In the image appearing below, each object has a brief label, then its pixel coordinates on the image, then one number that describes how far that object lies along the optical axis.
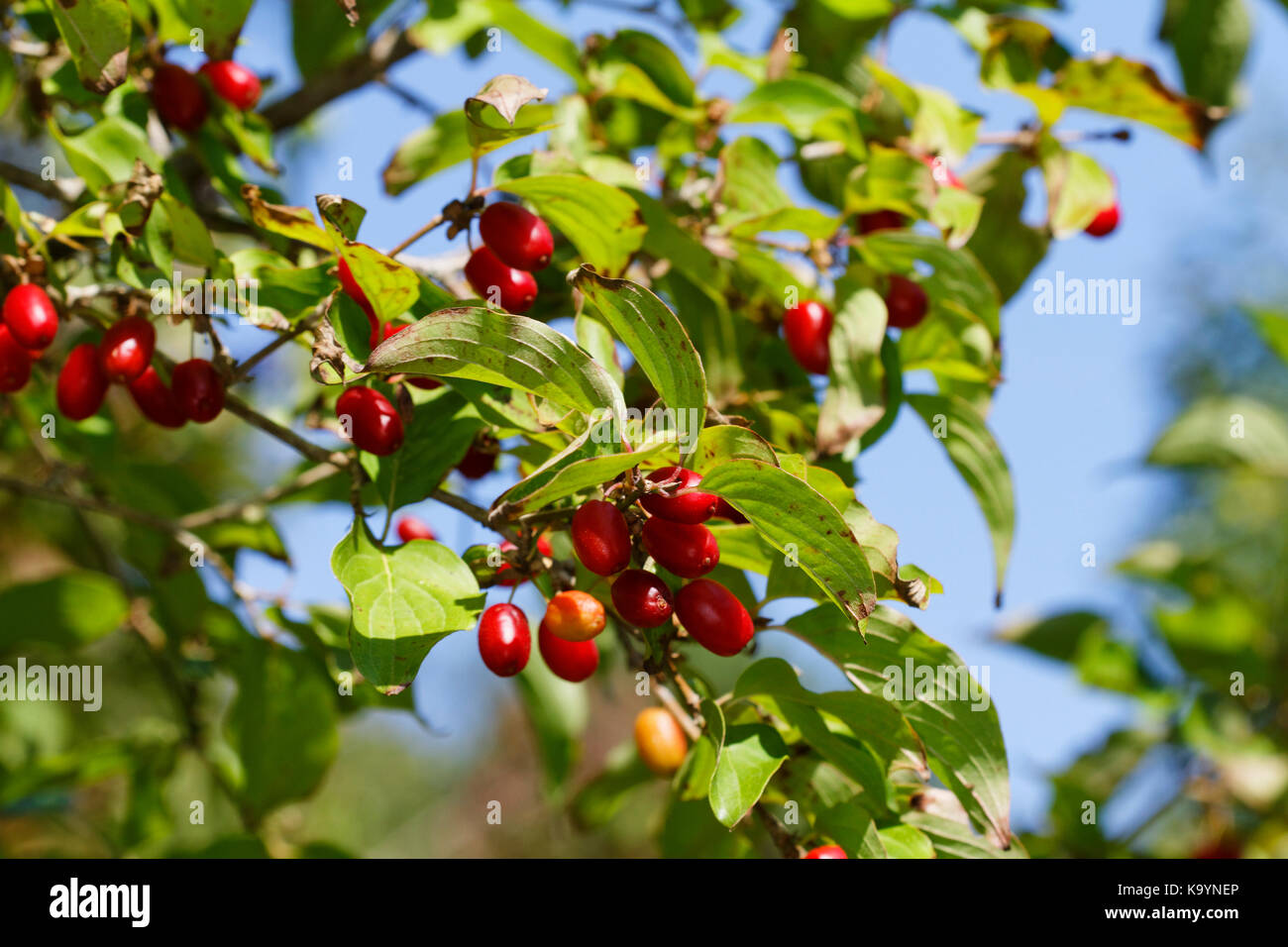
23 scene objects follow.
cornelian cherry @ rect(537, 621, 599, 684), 0.59
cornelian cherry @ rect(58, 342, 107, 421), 0.64
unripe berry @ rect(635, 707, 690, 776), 0.68
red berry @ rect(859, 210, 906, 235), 0.70
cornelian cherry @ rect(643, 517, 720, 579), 0.57
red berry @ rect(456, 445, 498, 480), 0.63
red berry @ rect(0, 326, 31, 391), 0.63
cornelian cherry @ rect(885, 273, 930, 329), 0.67
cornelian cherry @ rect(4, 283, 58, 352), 0.62
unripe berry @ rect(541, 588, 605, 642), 0.58
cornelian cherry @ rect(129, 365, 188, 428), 0.62
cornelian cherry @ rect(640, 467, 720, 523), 0.56
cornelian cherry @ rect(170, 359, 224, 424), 0.61
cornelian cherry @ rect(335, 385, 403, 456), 0.59
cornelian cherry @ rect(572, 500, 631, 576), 0.56
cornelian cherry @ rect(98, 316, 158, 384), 0.62
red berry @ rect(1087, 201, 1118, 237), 0.71
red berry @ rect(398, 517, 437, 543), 0.67
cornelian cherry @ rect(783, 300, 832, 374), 0.65
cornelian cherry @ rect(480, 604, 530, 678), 0.58
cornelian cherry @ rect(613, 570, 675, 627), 0.57
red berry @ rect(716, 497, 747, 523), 0.58
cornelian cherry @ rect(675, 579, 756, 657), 0.58
